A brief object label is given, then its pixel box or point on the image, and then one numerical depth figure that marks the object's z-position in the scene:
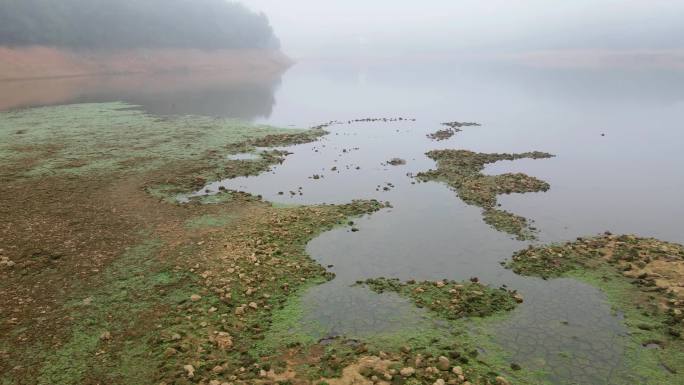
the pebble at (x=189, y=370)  10.96
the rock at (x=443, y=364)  11.31
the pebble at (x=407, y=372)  10.96
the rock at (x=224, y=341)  12.20
